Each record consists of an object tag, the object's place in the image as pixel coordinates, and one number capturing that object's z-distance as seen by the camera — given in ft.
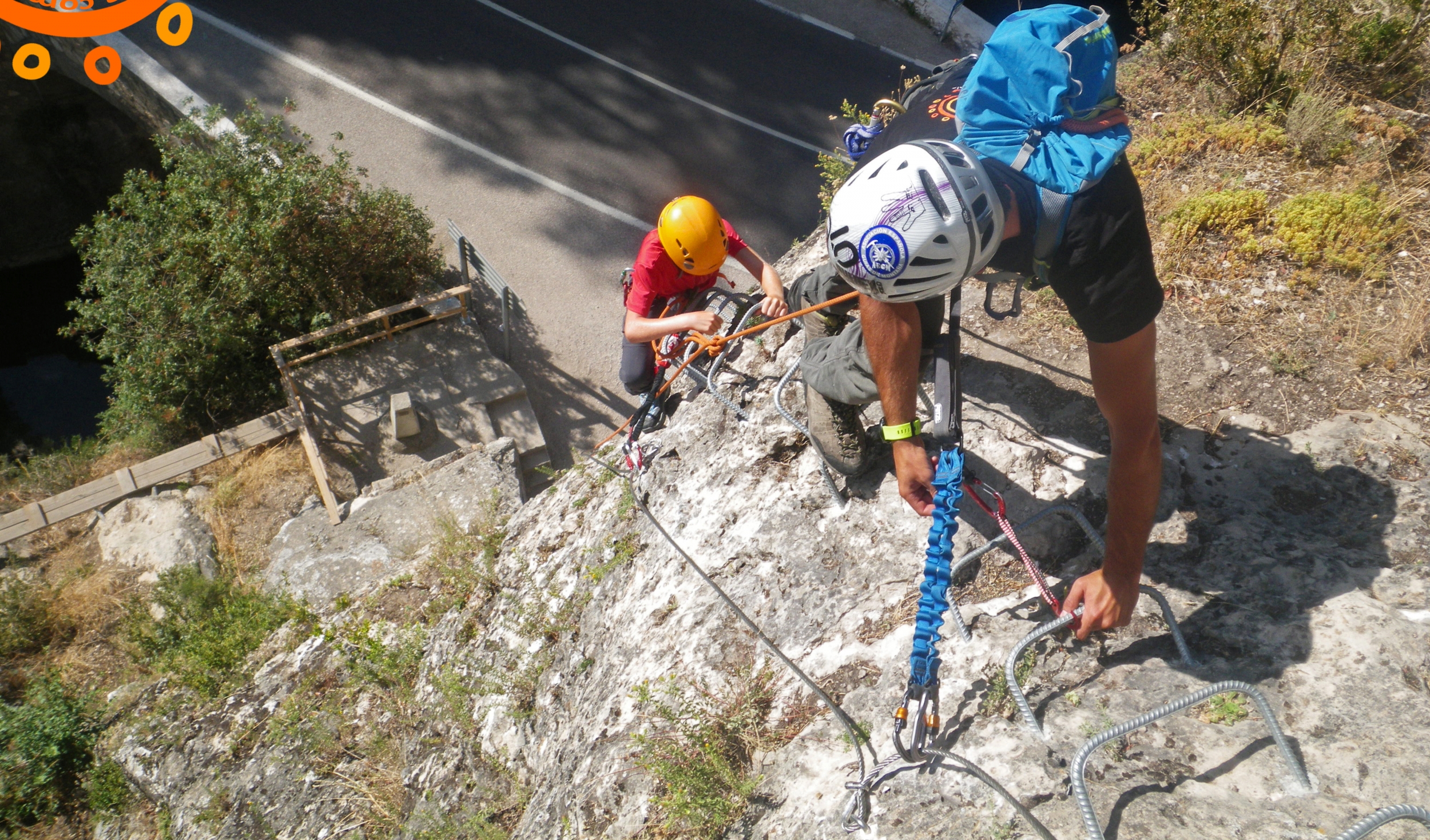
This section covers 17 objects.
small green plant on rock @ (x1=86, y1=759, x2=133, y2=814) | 19.83
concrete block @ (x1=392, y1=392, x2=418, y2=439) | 28.09
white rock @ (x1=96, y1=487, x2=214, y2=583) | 26.58
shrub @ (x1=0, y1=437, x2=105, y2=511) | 30.73
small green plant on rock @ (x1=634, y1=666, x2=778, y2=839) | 9.48
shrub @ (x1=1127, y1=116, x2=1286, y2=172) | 15.15
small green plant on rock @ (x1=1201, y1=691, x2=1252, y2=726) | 8.04
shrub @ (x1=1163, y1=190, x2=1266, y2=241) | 13.97
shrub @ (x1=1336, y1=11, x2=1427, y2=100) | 15.25
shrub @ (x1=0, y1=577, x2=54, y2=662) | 25.25
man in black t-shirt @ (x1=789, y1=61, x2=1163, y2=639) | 7.34
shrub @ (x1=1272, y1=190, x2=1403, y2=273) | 12.92
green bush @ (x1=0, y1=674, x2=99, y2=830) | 21.21
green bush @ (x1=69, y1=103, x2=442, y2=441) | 28.14
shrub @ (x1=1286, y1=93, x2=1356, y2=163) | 14.47
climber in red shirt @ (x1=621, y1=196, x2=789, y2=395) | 14.88
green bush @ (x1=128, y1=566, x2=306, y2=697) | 20.06
